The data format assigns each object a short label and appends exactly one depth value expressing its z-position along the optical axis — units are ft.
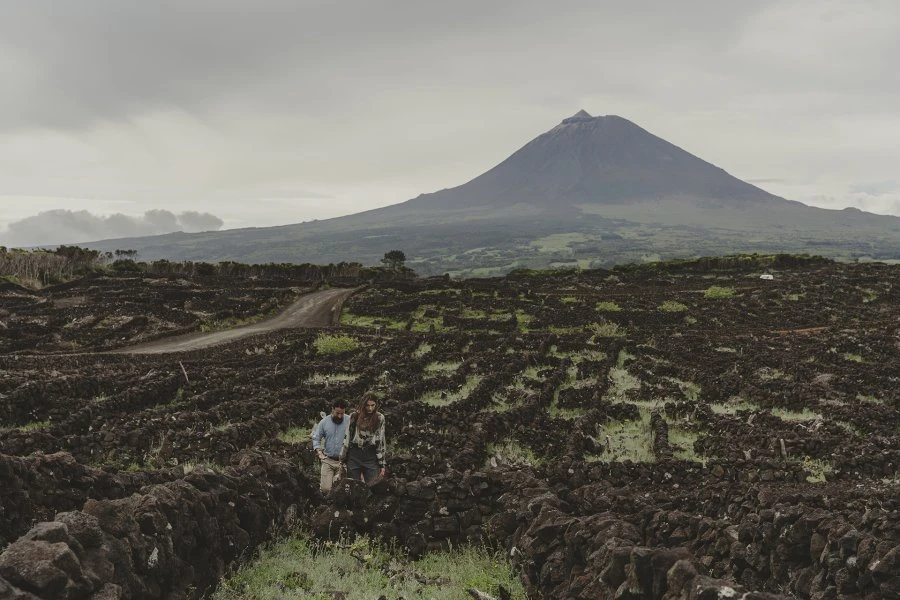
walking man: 34.47
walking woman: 32.53
